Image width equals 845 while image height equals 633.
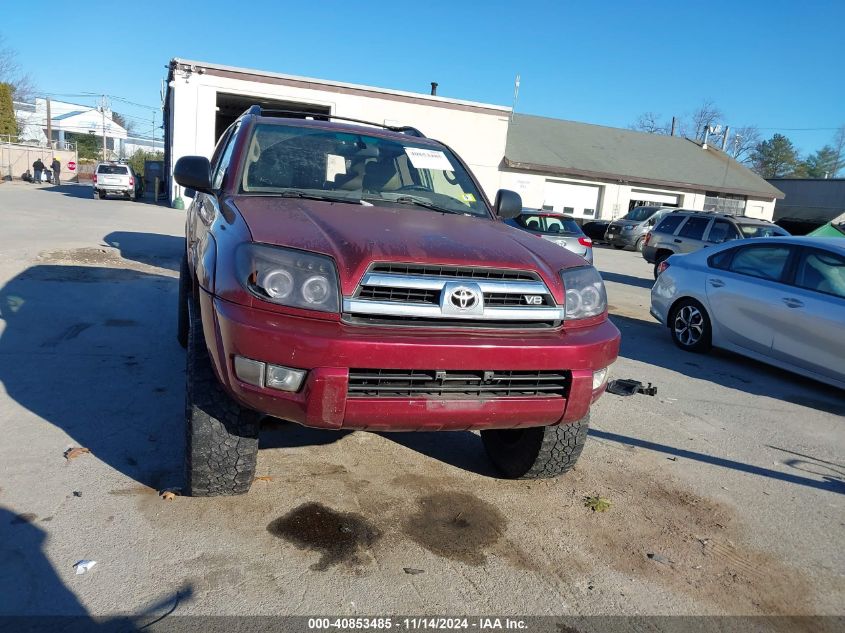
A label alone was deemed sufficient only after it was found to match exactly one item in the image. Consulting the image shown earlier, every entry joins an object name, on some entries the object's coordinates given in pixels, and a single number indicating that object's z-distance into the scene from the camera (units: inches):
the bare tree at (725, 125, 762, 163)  2696.9
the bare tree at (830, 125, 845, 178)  2747.5
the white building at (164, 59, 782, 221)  915.4
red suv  105.0
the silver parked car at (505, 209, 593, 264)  489.7
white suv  1117.1
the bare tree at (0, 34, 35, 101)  2434.8
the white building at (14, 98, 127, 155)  2756.6
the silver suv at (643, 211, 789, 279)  539.8
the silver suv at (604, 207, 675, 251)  1023.6
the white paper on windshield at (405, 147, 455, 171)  173.2
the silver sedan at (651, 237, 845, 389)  236.8
